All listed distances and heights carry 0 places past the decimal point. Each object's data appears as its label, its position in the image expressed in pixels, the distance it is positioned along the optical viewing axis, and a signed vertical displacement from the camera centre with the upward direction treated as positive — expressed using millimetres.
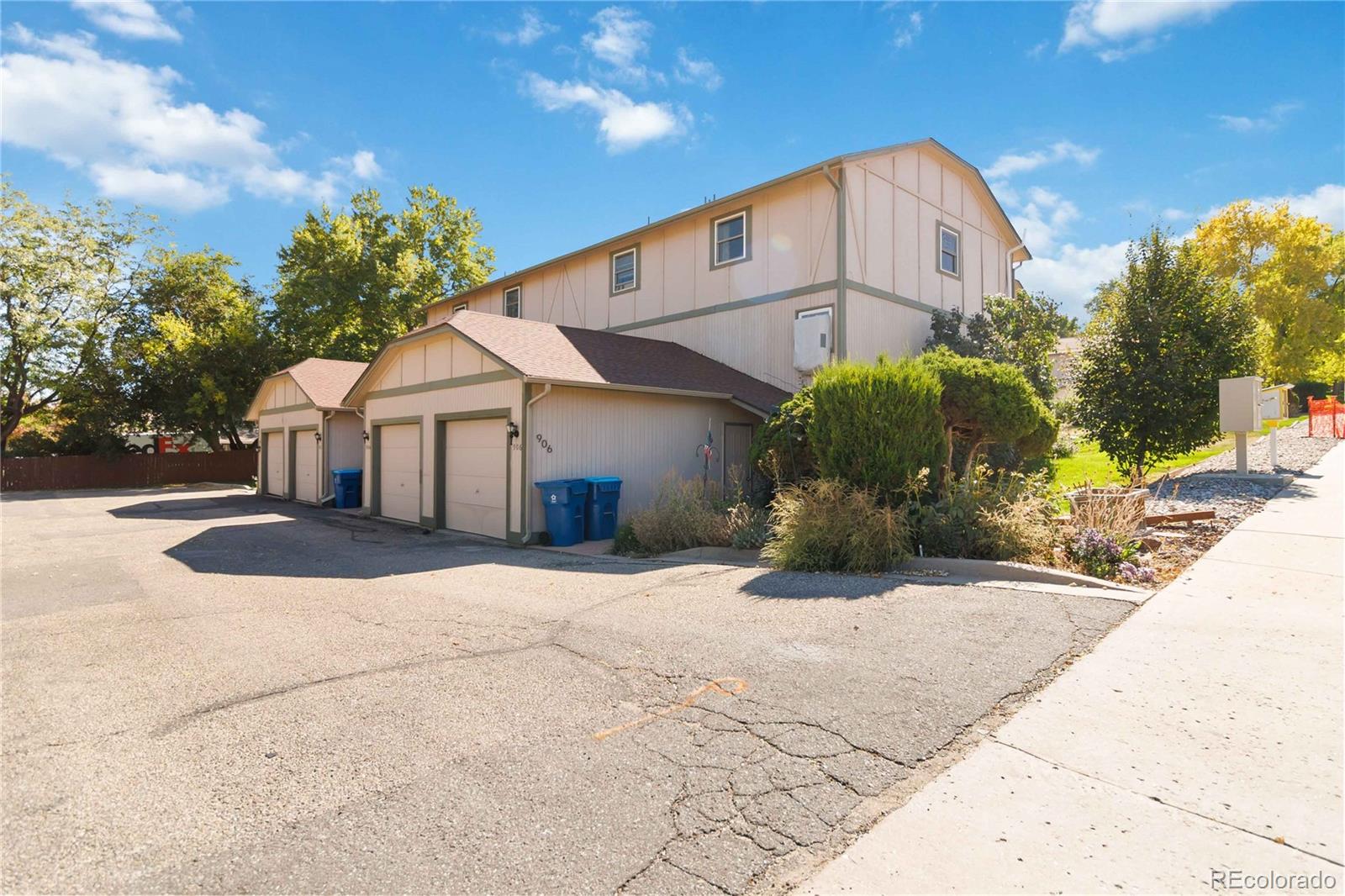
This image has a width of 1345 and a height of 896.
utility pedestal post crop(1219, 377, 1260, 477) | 10898 +776
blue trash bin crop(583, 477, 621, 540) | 11477 -1052
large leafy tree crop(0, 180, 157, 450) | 26062 +6512
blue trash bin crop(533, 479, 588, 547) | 11039 -975
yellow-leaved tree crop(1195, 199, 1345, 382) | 26969 +7131
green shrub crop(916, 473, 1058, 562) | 7484 -911
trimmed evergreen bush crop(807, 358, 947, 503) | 8539 +313
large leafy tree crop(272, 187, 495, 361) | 28500 +7944
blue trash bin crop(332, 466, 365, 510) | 17609 -946
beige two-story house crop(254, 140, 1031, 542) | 11930 +2441
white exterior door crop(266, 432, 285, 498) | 21688 -376
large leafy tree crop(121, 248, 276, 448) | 26859 +4491
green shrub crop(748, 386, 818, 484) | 10484 +95
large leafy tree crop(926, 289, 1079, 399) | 14828 +2833
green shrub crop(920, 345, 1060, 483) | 9398 +658
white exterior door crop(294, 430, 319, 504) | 19688 -414
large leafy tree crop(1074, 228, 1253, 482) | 12133 +1834
